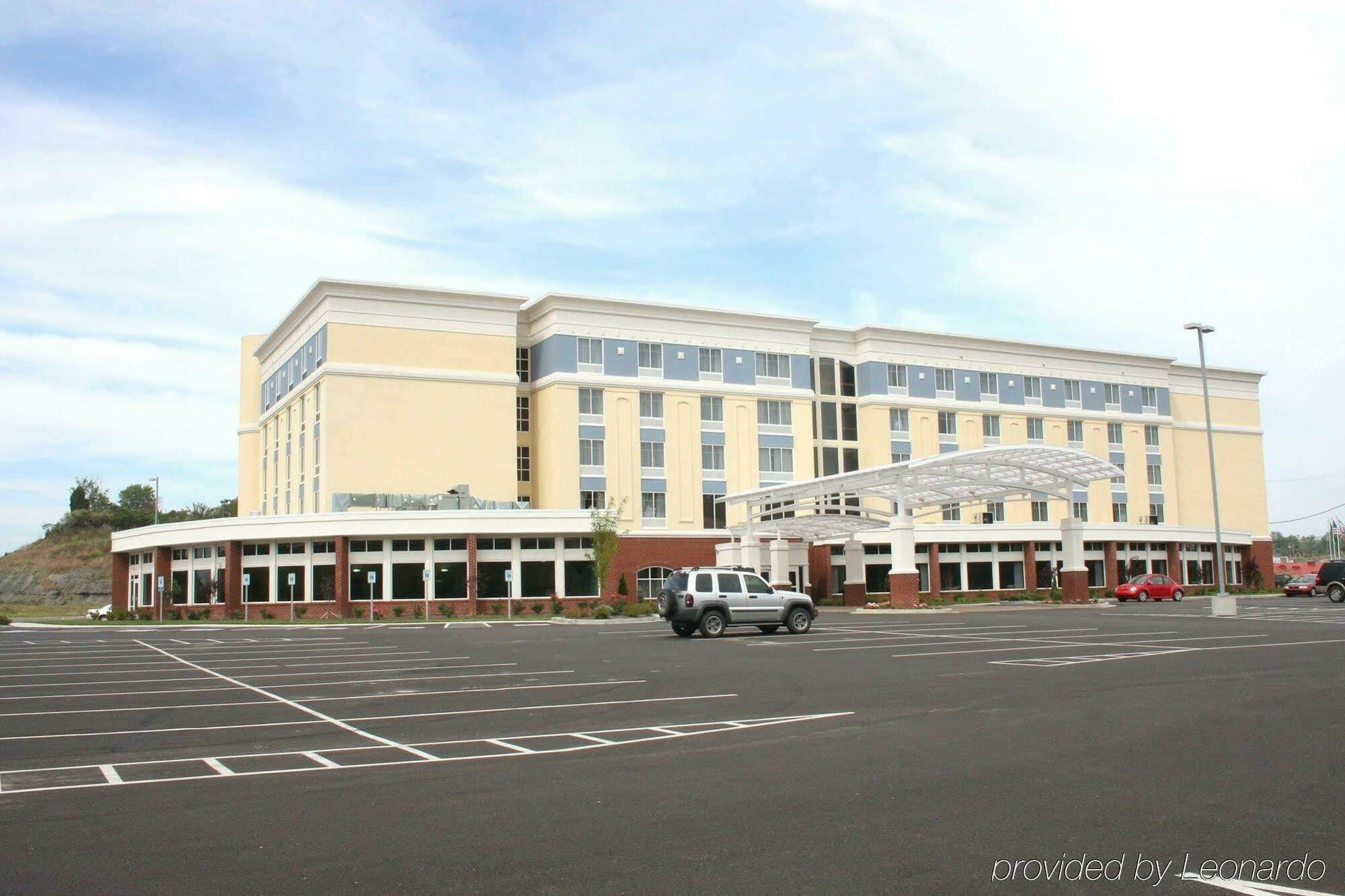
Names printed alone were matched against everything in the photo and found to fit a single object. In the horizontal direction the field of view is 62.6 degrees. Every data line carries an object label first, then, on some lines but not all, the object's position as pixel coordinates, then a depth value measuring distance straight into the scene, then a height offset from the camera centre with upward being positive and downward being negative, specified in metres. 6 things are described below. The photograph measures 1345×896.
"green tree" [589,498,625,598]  55.34 +1.36
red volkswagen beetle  55.97 -1.81
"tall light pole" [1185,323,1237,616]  38.31 -1.78
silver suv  30.11 -1.04
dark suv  50.97 -1.46
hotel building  55.41 +7.46
